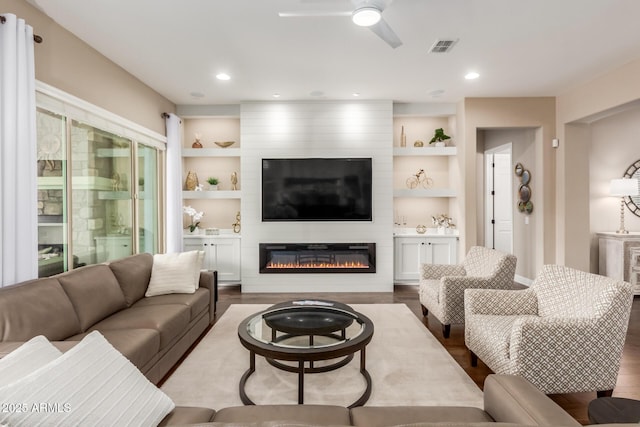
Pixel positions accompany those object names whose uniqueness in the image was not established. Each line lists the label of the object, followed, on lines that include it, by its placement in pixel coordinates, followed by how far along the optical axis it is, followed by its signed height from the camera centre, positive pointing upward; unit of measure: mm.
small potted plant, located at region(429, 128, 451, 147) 5207 +1126
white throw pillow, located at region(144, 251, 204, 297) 3201 -650
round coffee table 1973 -858
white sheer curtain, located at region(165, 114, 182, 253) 4773 +304
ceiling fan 2234 +1362
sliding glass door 2816 +159
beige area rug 2182 -1264
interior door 6379 +125
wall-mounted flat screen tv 4980 +292
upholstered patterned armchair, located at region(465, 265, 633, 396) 1971 -844
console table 4348 -684
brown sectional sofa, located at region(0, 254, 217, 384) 1962 -765
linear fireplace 4988 -753
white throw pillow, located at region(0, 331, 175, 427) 873 -544
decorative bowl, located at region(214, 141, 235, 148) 5180 +1037
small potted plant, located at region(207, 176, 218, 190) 5258 +416
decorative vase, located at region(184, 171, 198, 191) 5344 +441
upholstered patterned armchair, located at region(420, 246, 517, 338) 3135 -743
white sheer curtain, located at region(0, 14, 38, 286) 2230 +388
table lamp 4504 +264
